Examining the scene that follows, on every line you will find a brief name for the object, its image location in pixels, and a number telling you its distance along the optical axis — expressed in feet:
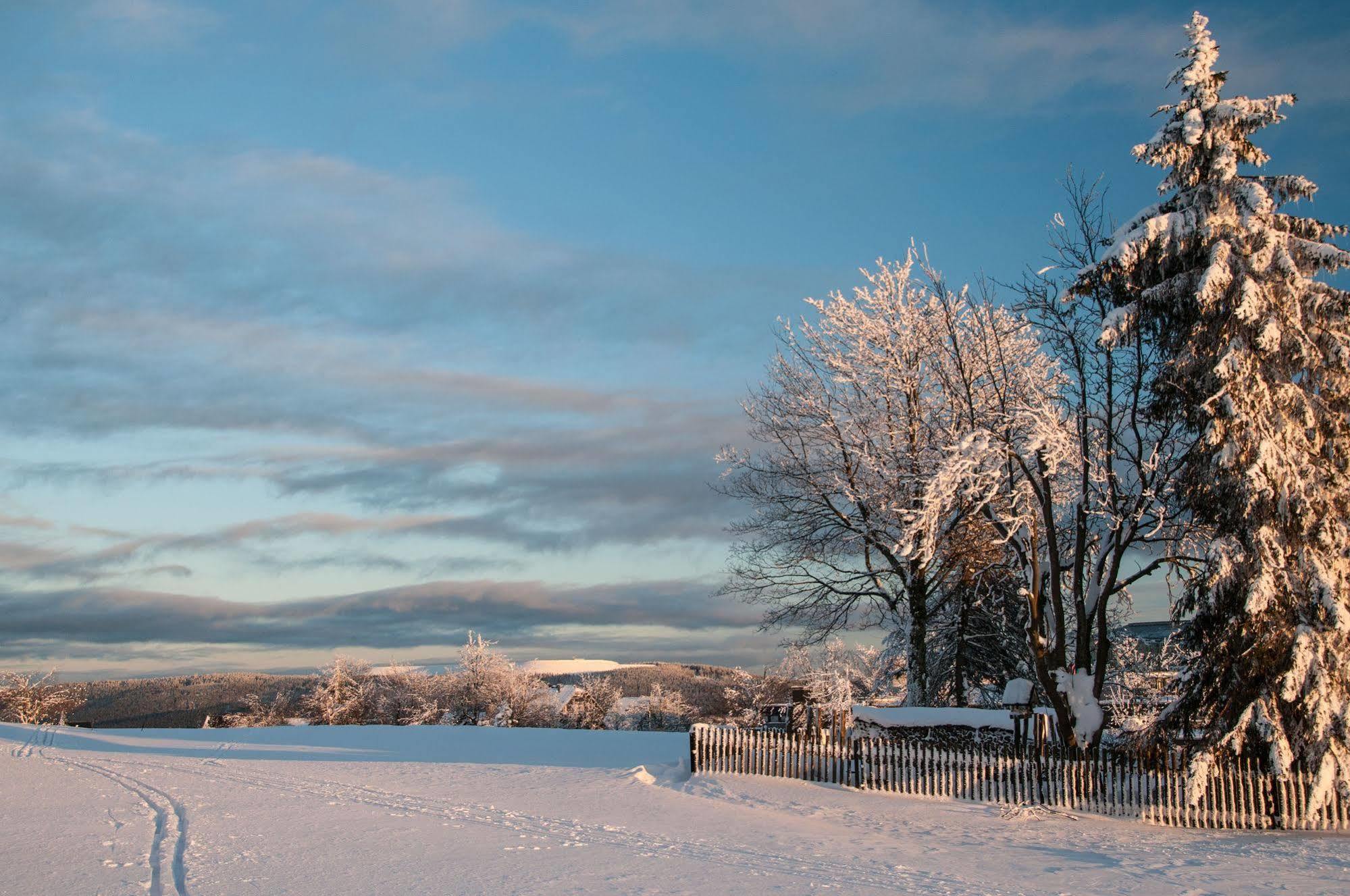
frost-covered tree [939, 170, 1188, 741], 62.64
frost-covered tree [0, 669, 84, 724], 214.48
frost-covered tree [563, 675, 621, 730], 197.67
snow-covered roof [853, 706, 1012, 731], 69.92
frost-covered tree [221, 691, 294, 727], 228.63
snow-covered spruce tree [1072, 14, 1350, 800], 49.26
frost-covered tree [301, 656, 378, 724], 206.69
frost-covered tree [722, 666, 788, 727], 196.85
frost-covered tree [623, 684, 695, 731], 213.66
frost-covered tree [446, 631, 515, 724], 189.67
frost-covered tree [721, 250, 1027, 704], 83.41
